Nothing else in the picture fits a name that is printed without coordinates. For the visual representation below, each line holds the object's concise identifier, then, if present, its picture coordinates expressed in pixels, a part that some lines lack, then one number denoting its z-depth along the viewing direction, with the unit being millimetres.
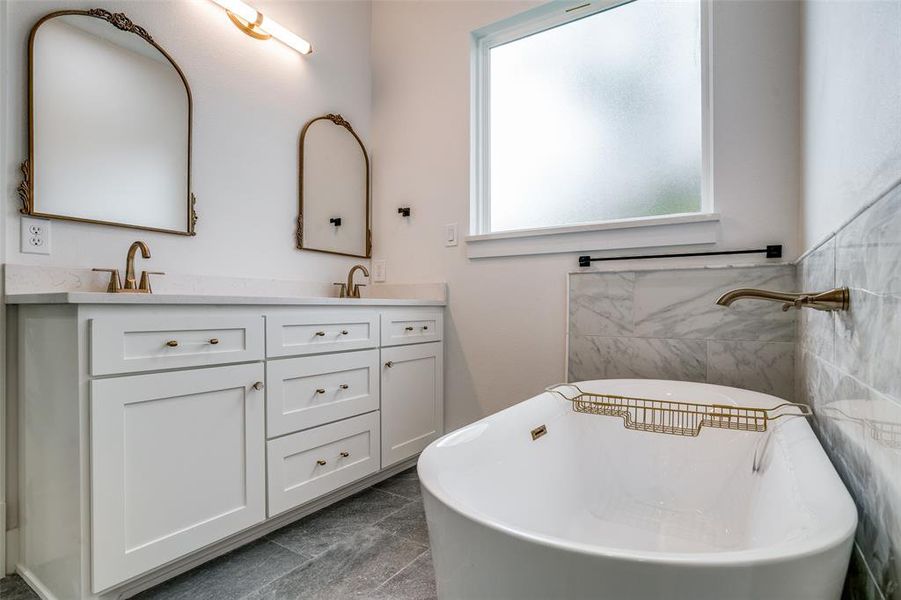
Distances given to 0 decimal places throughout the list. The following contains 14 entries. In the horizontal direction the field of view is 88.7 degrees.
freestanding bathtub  504
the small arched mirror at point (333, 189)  2268
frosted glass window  1910
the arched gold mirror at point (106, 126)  1423
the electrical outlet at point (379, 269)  2605
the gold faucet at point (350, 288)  2361
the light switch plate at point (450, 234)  2379
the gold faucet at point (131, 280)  1479
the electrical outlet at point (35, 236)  1385
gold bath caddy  1310
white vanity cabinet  1129
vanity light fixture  1861
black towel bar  1657
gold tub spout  886
